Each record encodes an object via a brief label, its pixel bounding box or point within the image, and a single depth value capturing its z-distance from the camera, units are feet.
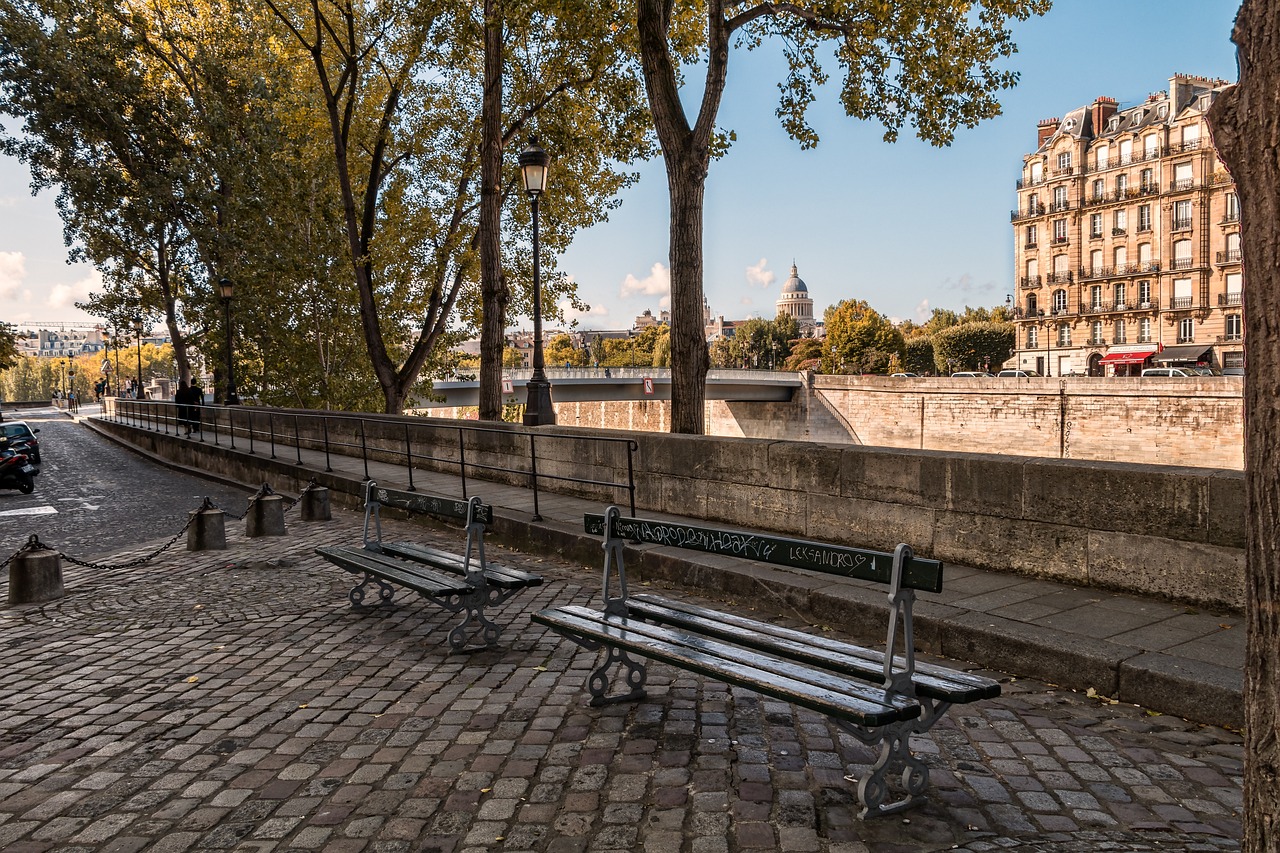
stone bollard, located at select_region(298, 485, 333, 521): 40.11
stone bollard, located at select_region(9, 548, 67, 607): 25.14
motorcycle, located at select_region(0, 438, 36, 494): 57.31
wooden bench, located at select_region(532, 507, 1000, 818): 11.50
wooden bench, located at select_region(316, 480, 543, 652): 19.33
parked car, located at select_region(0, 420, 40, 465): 71.36
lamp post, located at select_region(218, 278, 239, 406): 83.92
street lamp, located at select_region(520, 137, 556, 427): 43.65
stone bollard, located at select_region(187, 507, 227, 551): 33.01
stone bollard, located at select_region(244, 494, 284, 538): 35.88
